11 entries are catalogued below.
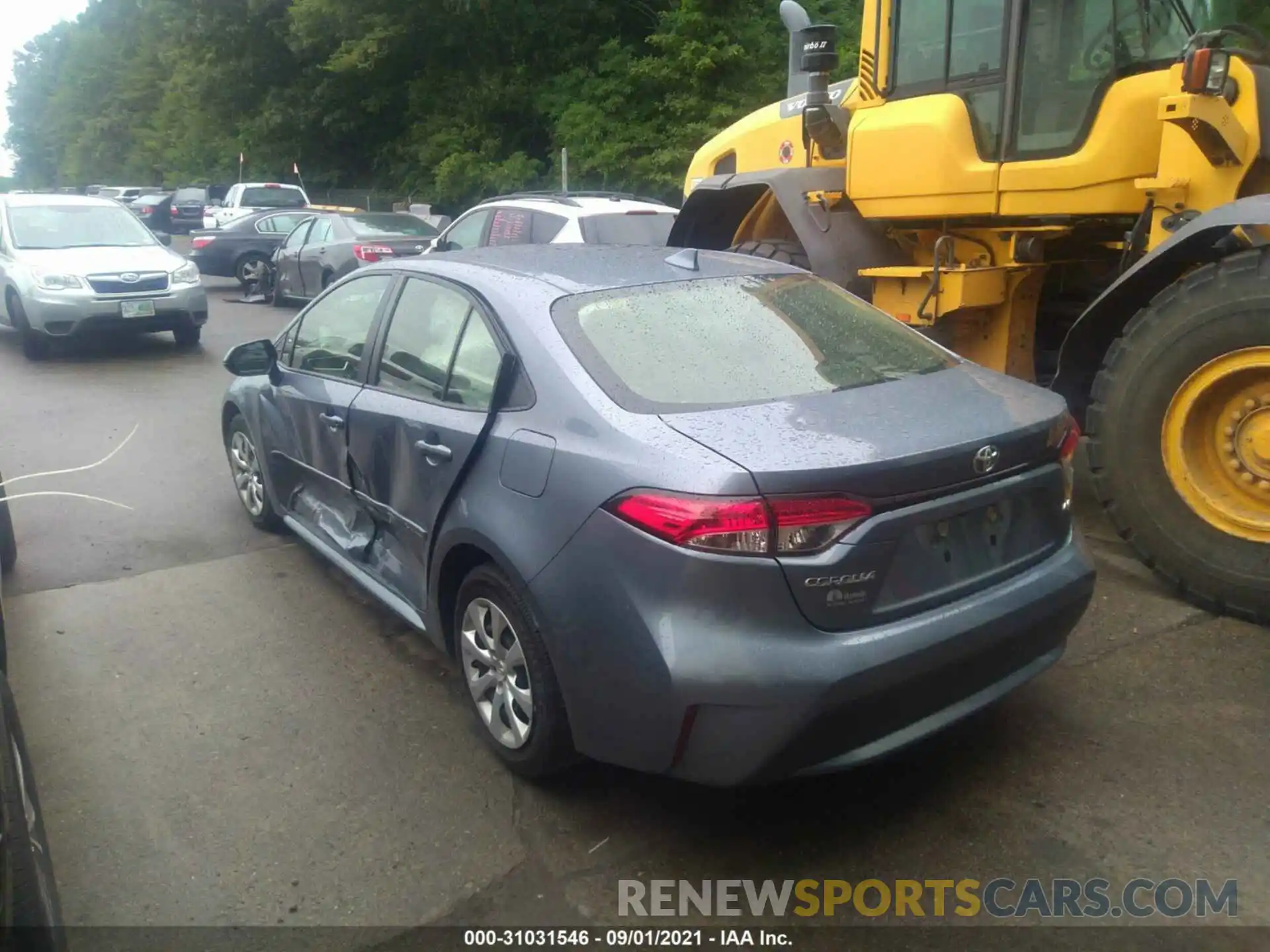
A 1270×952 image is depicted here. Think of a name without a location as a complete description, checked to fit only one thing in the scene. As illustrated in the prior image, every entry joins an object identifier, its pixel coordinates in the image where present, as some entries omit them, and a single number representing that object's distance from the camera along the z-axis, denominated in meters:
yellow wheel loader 4.39
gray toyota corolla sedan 2.74
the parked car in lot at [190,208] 30.73
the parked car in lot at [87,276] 10.85
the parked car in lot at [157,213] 31.66
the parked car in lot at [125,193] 37.56
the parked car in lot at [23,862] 2.06
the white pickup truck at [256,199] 23.83
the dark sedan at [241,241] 17.83
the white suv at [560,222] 9.58
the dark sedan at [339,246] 13.62
